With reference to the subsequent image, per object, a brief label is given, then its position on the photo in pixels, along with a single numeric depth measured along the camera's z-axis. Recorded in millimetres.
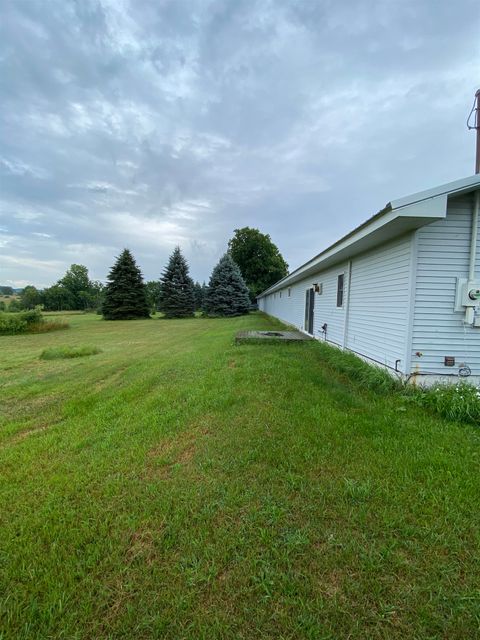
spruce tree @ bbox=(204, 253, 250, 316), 30656
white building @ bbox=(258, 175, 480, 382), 4113
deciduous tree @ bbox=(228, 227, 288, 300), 44375
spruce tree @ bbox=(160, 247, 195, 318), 31781
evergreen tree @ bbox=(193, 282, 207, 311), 49188
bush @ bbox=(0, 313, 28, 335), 14967
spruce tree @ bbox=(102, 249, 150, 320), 29484
